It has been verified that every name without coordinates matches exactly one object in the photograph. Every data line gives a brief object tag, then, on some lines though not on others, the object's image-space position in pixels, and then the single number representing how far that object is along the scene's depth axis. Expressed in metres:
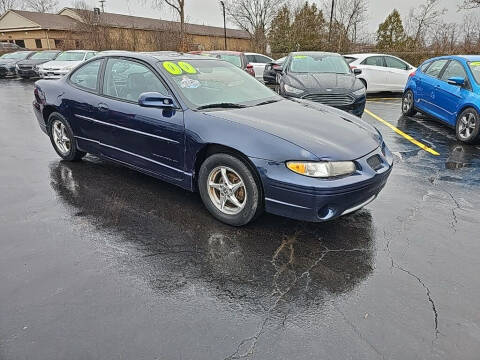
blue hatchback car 6.55
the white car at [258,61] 16.53
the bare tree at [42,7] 65.12
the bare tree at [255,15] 48.69
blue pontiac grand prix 3.13
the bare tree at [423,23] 33.00
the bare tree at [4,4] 65.35
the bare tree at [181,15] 29.39
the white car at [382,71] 13.00
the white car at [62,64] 16.34
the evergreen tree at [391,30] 37.28
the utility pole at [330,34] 33.15
